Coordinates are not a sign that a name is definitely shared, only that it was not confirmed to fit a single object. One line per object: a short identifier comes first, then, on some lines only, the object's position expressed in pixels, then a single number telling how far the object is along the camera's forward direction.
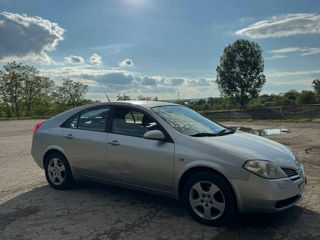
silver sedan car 3.35
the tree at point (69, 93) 57.09
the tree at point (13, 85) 49.35
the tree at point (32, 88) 52.16
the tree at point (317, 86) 62.20
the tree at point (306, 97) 60.44
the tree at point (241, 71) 52.28
